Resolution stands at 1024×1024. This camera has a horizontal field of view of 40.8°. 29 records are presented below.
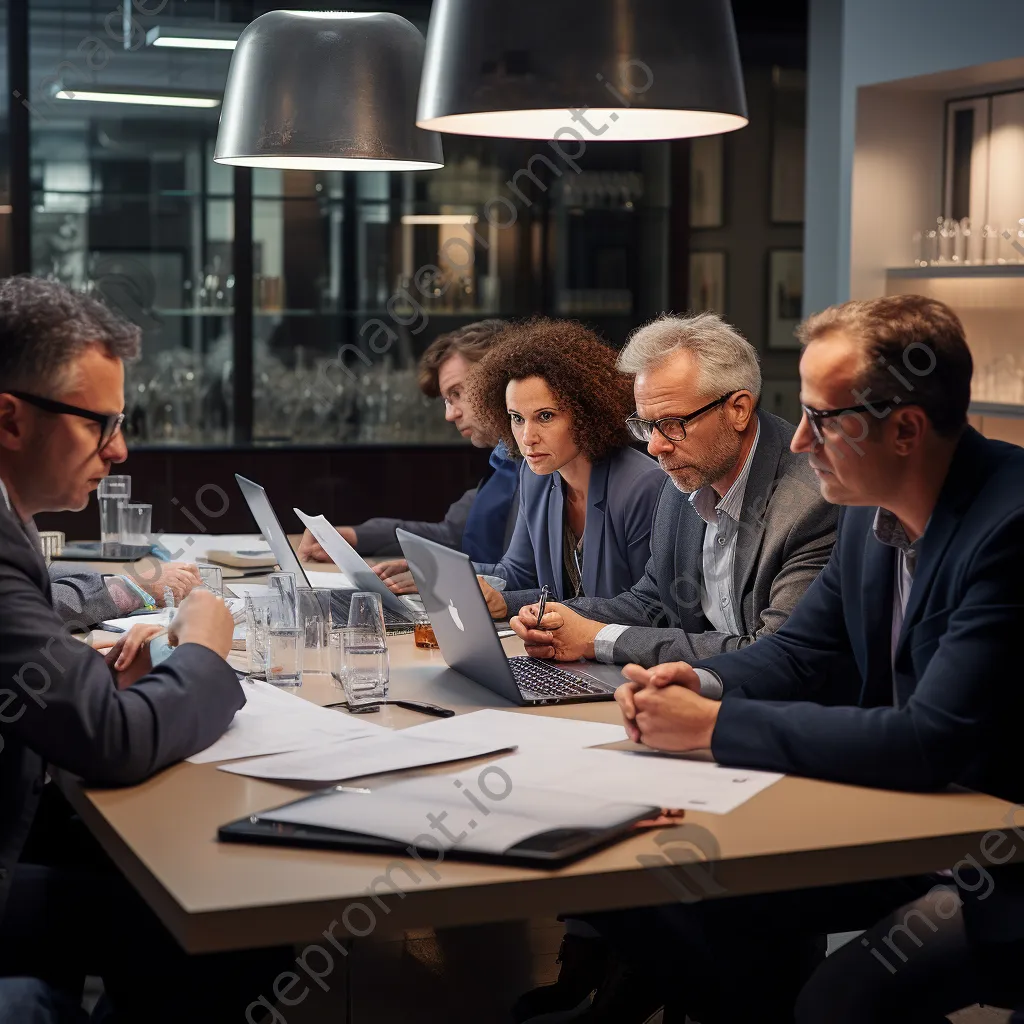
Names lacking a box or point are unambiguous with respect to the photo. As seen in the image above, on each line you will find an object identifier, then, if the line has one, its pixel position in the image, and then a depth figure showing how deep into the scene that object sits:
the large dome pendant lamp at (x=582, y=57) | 1.68
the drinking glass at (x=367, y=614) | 2.14
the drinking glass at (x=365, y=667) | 2.10
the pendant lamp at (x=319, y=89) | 2.73
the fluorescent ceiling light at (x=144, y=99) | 5.52
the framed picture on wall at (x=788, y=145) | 6.43
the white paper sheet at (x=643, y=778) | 1.56
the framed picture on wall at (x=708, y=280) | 6.57
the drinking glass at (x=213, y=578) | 2.87
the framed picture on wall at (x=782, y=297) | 6.65
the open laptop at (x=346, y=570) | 2.80
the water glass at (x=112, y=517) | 3.85
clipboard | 1.35
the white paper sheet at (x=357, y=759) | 1.66
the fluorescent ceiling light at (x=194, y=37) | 5.46
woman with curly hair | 3.06
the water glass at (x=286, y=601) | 2.27
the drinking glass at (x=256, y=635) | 2.30
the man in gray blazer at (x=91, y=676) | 1.63
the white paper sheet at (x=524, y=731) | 1.82
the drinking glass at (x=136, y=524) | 3.84
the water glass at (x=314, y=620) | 2.36
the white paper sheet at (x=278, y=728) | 1.78
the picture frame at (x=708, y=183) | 6.54
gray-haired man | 2.39
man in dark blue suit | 1.62
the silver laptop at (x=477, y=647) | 2.07
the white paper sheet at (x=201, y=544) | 3.83
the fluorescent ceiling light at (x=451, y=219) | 6.00
